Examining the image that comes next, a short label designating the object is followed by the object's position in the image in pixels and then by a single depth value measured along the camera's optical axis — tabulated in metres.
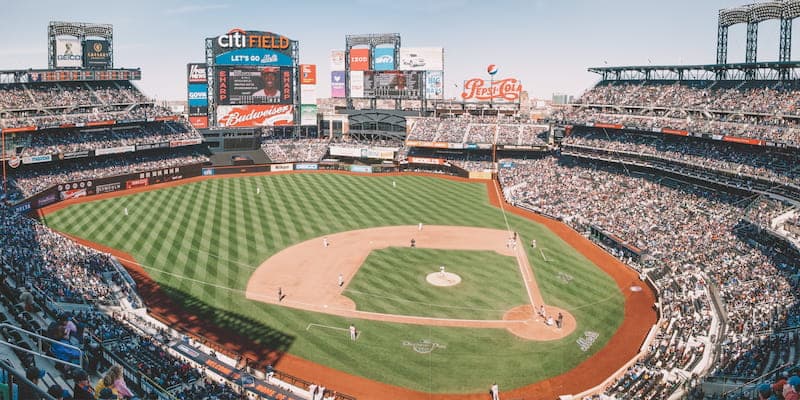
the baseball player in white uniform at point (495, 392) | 22.06
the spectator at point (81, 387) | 9.95
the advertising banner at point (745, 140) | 42.53
